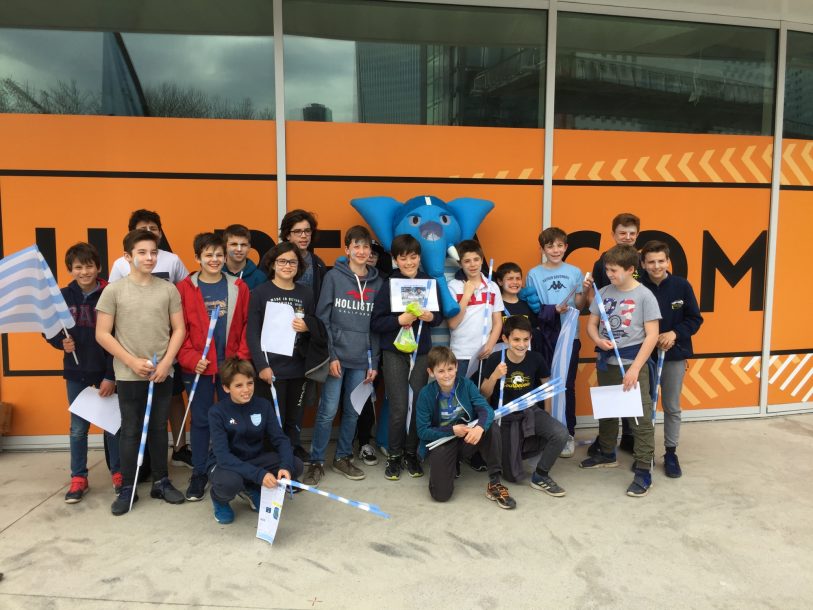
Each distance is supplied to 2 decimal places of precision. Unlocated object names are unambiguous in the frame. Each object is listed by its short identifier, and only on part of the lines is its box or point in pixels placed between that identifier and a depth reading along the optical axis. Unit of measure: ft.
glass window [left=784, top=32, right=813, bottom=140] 16.12
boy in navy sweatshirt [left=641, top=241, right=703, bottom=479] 11.80
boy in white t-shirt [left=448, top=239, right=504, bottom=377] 12.15
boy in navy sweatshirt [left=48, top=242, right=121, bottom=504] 10.74
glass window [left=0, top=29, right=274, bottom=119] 13.30
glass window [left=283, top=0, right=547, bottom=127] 14.05
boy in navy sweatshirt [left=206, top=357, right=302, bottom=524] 9.55
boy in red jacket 10.77
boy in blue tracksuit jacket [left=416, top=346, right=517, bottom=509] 10.70
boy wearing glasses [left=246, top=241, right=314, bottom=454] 10.89
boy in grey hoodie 11.73
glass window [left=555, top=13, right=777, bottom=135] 15.05
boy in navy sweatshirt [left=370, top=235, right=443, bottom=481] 11.60
